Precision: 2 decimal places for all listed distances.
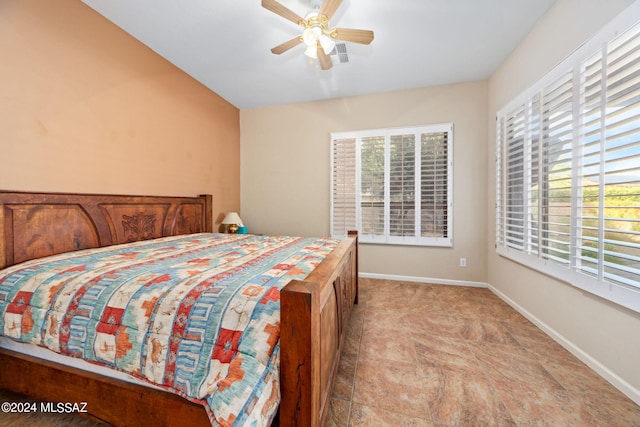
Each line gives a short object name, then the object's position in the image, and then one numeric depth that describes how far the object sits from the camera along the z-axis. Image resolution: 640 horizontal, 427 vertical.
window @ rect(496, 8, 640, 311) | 1.34
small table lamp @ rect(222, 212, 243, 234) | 3.54
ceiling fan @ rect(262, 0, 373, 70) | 1.71
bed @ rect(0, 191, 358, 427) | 0.83
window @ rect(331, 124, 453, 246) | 3.29
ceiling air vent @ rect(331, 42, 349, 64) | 2.46
